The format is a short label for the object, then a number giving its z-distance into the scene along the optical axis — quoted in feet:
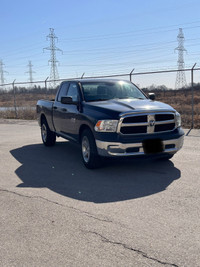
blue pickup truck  17.94
